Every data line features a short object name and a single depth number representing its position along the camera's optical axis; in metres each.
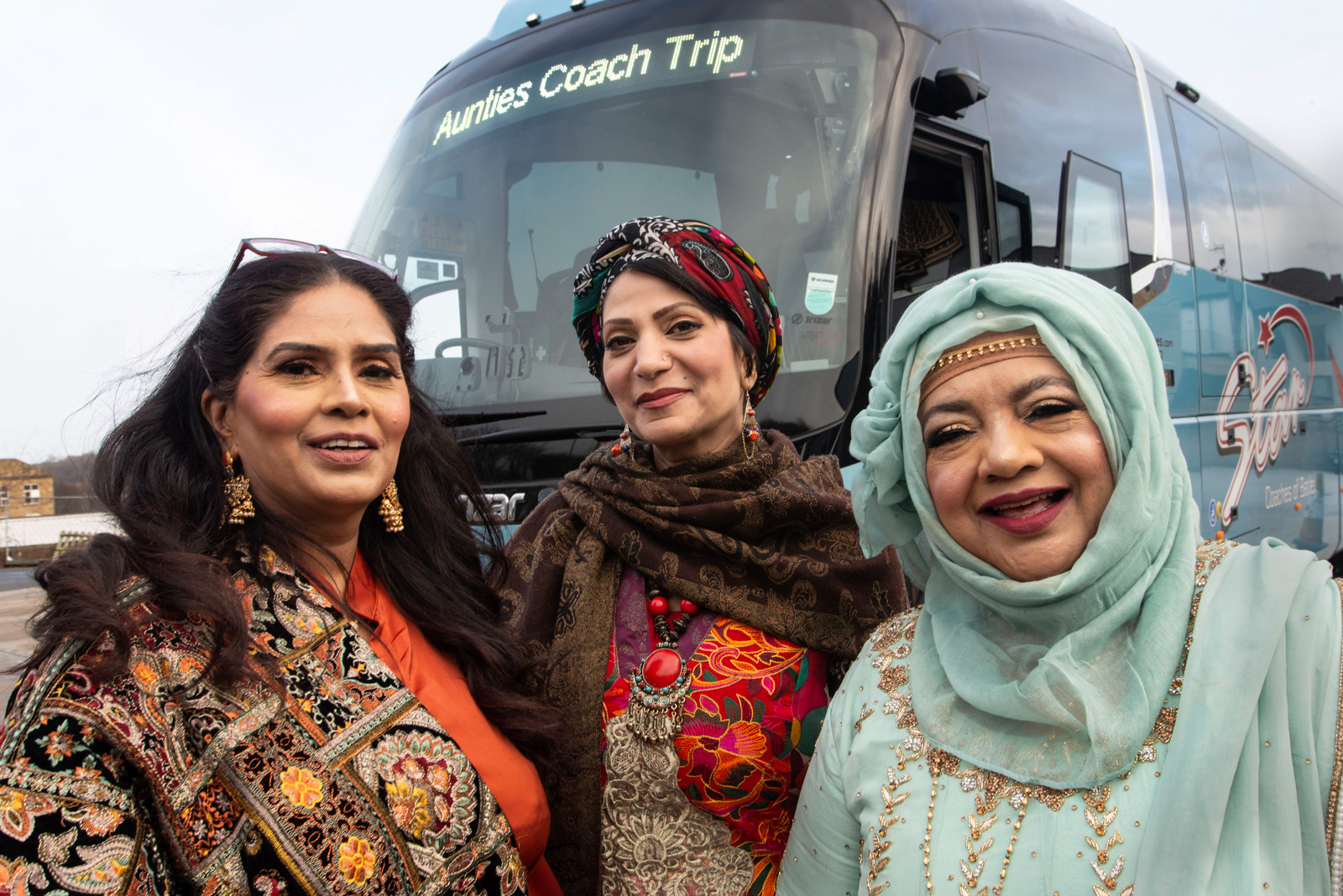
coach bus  3.32
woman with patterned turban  1.84
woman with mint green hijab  1.21
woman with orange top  1.20
